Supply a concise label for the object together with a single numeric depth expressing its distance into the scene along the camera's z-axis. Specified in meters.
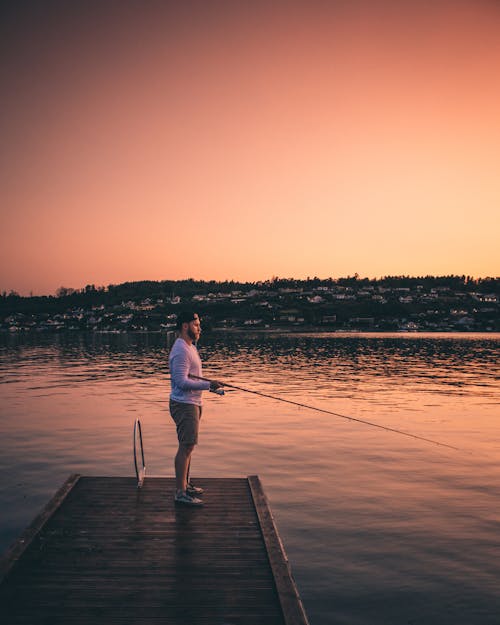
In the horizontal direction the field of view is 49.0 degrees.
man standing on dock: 7.79
